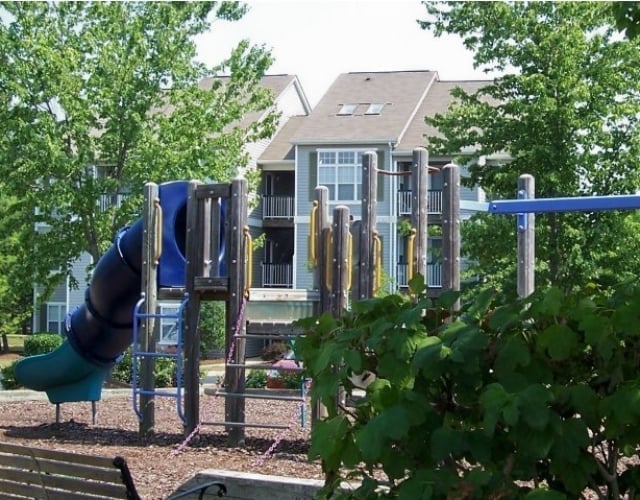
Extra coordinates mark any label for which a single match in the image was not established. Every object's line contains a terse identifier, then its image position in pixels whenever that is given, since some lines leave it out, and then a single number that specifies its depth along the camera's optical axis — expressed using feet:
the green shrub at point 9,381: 67.87
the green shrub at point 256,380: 62.18
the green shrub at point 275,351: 91.35
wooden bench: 19.57
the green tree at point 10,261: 83.92
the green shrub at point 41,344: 94.68
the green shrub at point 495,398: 10.61
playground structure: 36.32
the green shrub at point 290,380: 58.90
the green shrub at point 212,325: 113.80
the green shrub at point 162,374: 66.39
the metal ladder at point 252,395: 34.94
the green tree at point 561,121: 70.90
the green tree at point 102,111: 75.77
